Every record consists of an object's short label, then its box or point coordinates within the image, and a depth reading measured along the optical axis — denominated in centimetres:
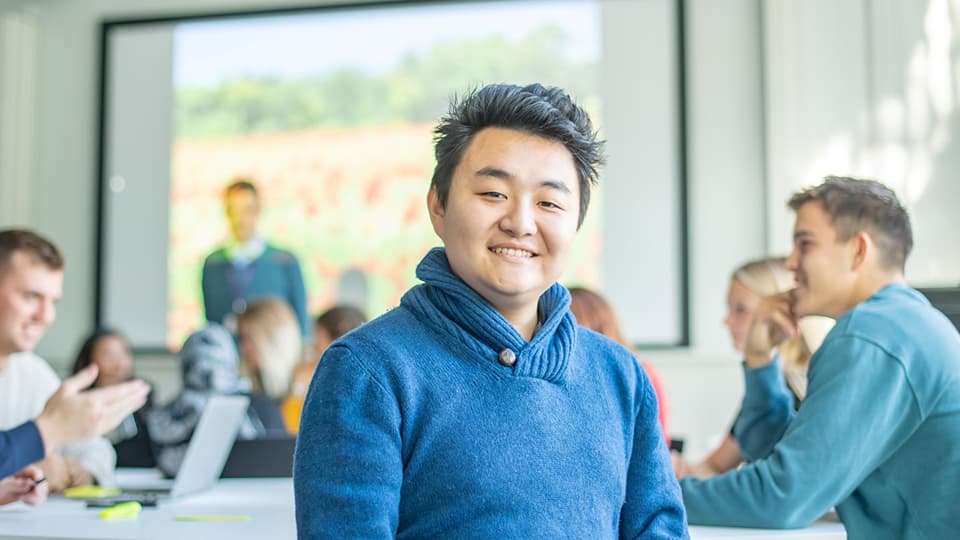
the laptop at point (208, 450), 220
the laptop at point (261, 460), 259
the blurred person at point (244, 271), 502
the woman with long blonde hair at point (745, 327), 270
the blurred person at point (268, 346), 393
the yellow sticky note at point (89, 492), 229
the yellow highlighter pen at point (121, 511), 199
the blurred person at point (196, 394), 258
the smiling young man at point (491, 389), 122
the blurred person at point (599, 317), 270
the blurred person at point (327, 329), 343
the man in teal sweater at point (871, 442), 183
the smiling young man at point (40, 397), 206
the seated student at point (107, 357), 420
